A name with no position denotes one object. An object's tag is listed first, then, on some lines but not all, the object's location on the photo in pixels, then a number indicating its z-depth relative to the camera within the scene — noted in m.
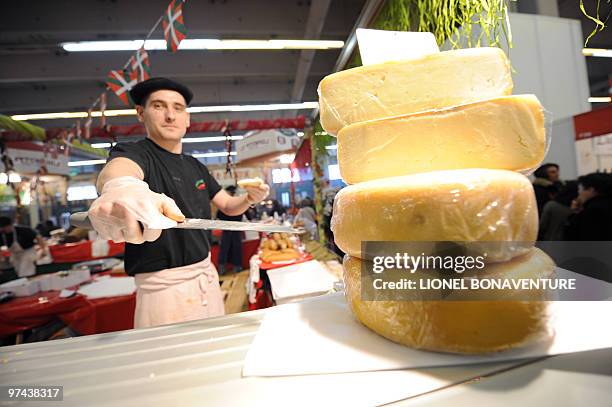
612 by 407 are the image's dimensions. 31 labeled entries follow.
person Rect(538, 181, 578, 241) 3.10
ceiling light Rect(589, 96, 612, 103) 3.97
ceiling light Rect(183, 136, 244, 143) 14.13
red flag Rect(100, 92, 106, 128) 4.66
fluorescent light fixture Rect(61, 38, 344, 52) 5.23
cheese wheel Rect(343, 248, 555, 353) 0.53
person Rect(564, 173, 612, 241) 2.55
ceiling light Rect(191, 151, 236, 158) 16.22
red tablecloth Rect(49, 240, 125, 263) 6.18
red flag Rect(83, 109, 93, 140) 5.00
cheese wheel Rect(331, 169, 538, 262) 0.52
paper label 0.83
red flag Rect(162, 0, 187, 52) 2.71
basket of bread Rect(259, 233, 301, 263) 3.16
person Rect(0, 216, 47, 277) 5.82
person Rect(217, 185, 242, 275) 7.19
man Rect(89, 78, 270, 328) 1.55
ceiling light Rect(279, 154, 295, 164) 7.04
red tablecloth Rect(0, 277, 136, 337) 2.91
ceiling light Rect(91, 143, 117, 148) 12.62
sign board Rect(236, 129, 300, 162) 5.99
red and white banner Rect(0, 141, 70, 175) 6.82
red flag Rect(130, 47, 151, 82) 3.35
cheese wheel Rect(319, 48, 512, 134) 0.70
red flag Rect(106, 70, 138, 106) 3.41
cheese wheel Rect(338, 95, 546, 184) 0.58
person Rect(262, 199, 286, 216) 10.05
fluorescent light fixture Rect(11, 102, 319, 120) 8.61
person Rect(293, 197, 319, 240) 4.01
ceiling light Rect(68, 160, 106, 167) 14.63
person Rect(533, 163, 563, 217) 3.27
